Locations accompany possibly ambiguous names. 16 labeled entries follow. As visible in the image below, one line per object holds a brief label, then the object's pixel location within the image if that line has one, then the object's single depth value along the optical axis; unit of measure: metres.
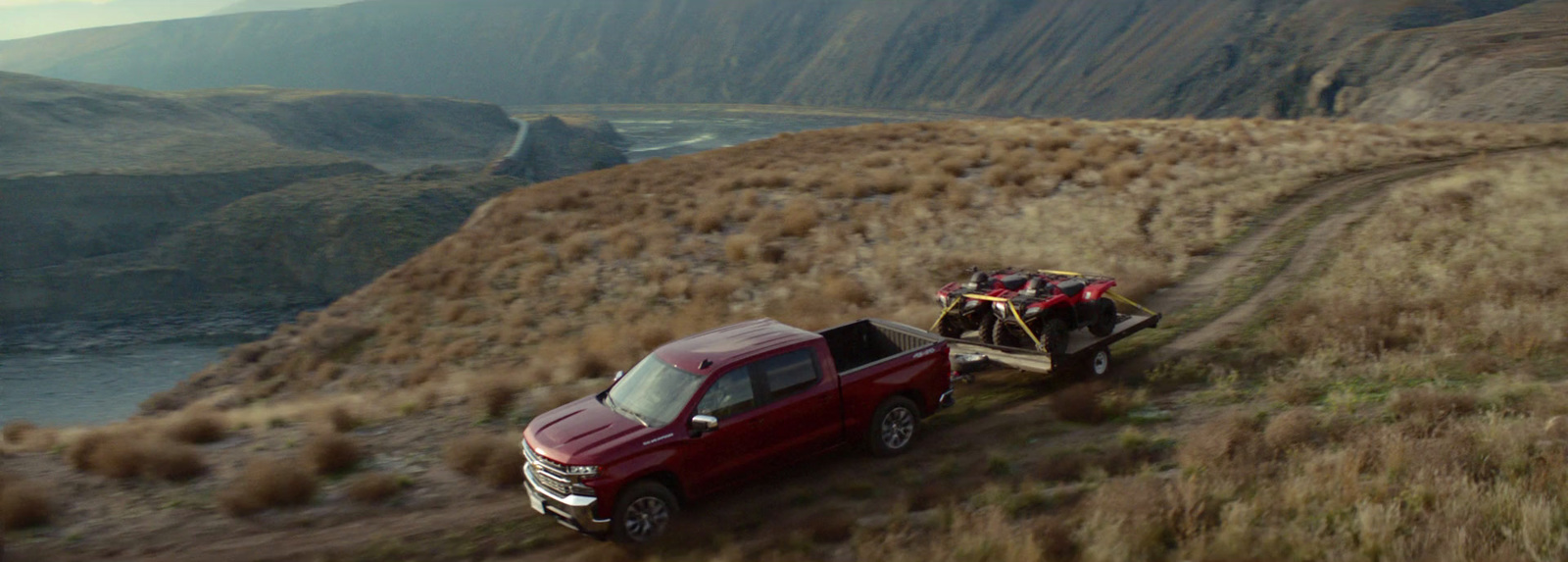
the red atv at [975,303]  12.79
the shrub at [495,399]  13.15
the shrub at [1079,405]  10.79
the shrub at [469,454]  10.84
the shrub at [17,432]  13.32
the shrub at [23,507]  9.61
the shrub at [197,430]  12.56
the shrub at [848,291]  18.62
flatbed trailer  11.56
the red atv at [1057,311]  12.16
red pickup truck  8.55
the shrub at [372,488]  10.21
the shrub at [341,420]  12.85
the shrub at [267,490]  10.05
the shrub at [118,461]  11.04
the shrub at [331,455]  11.08
